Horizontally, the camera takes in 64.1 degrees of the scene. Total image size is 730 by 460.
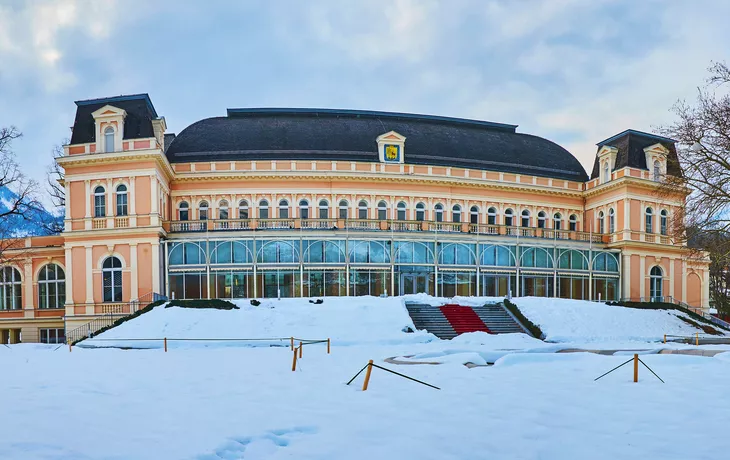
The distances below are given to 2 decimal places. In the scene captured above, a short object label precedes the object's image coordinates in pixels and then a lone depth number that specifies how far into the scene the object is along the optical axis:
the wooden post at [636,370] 13.71
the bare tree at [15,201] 32.72
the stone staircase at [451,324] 30.86
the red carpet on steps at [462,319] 31.25
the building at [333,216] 38.72
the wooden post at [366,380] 12.59
